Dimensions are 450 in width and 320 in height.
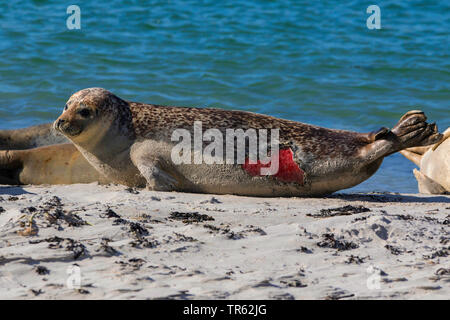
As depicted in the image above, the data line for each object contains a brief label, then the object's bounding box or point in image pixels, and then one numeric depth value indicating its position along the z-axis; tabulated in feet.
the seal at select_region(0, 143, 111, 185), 43.37
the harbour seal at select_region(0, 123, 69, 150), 48.37
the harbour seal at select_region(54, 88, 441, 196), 38.22
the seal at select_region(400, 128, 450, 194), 45.55
